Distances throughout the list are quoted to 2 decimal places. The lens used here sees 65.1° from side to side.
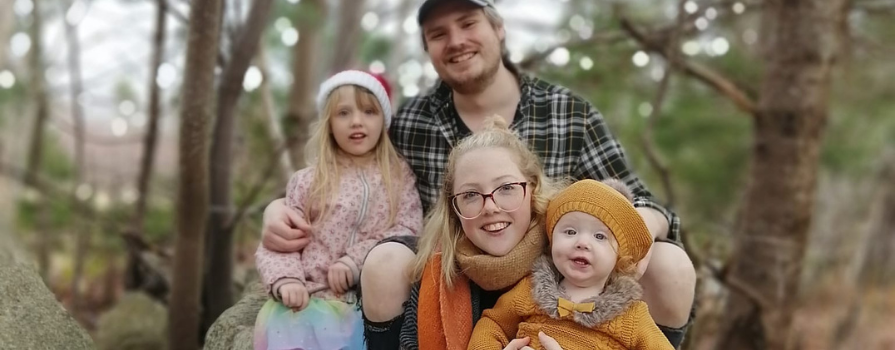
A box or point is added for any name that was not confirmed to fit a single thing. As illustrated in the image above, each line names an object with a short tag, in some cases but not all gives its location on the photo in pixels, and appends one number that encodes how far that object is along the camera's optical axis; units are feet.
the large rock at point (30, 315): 6.98
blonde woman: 6.61
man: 8.18
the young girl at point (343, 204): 7.39
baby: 6.06
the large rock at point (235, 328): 7.73
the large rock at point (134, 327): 12.94
